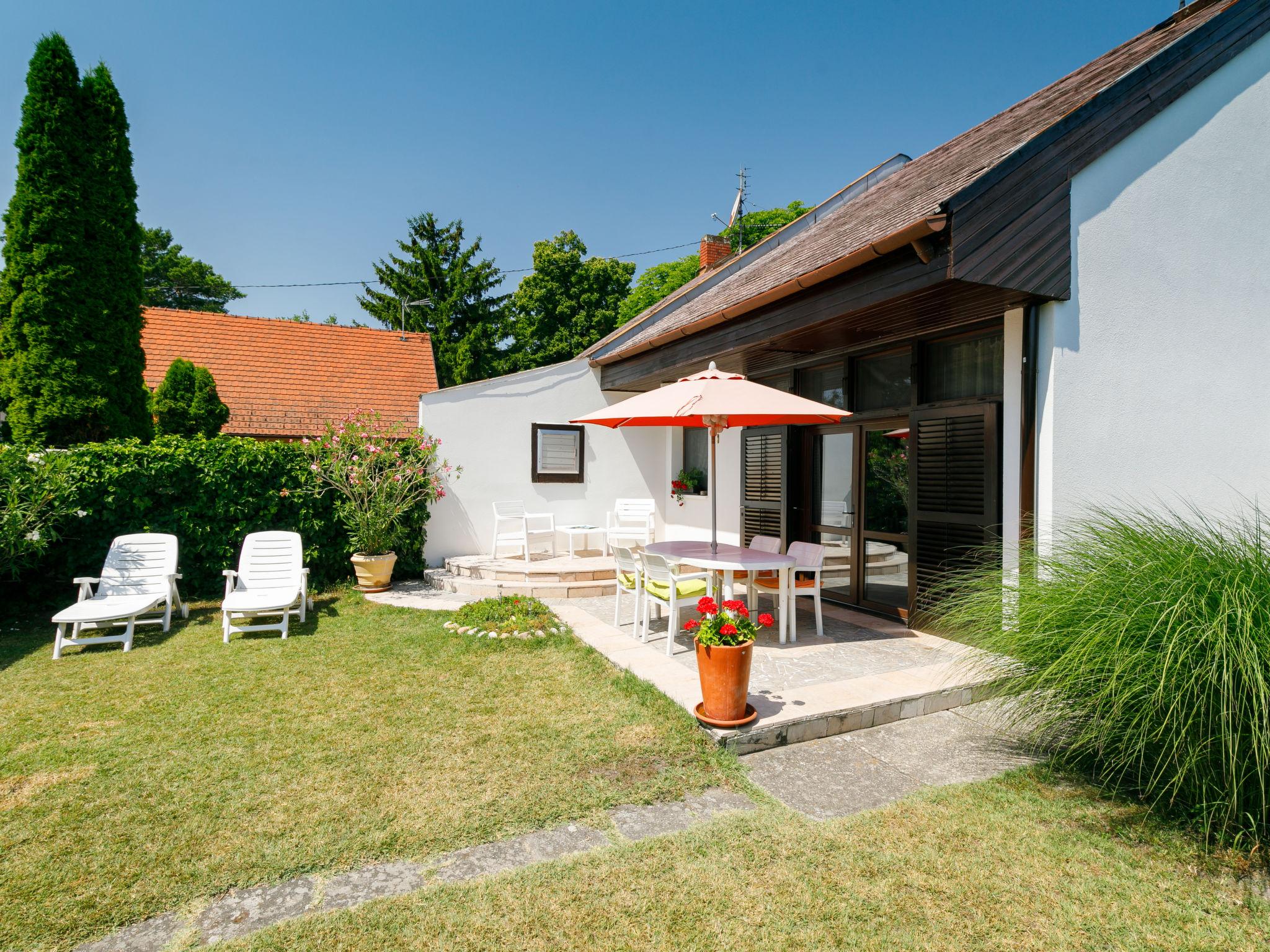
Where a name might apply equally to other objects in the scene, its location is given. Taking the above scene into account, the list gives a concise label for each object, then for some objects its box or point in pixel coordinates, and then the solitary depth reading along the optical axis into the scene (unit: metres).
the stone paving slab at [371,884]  2.45
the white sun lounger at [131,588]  6.19
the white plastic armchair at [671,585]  5.53
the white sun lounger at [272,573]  6.97
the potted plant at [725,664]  3.84
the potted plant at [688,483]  10.95
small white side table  10.13
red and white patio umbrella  5.34
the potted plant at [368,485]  8.70
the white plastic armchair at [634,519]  10.71
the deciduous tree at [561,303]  28.02
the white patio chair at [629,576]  6.07
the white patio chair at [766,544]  6.92
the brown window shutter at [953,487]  5.59
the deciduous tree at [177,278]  32.72
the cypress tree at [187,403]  10.55
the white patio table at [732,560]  5.68
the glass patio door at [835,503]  7.48
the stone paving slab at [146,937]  2.19
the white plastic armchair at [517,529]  9.94
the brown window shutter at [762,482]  8.42
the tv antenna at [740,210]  16.53
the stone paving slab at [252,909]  2.28
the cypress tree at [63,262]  8.28
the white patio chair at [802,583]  5.97
